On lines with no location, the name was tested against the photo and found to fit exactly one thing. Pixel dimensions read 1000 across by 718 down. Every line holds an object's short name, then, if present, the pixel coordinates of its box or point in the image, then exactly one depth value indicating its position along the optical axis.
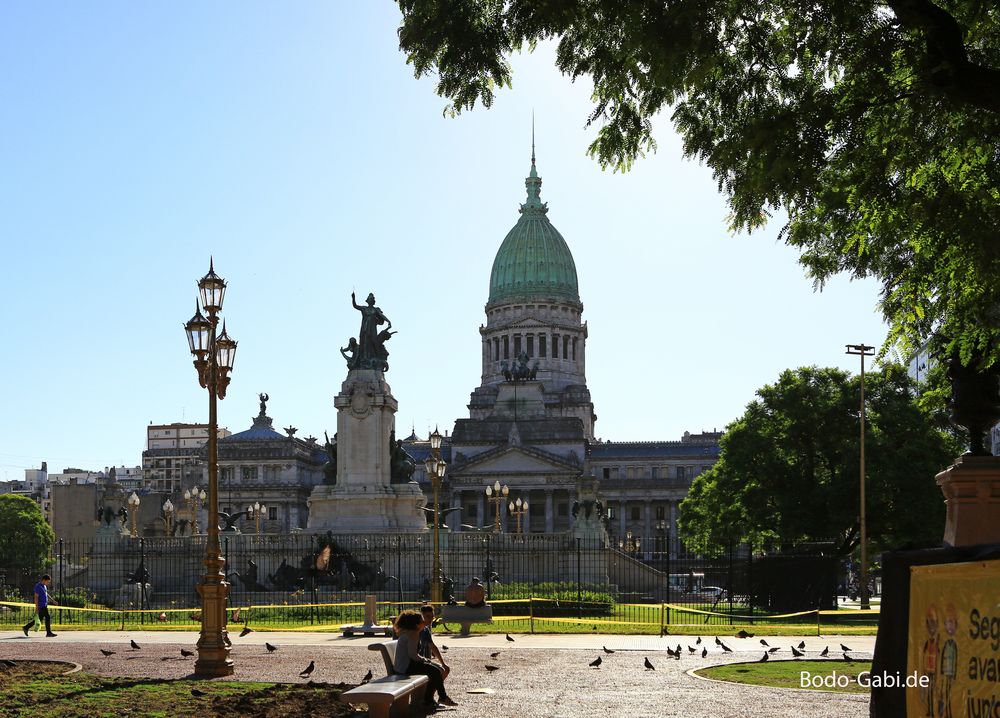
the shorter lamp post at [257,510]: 75.65
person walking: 32.22
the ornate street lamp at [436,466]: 43.06
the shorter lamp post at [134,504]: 65.19
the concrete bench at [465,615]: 31.47
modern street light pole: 50.46
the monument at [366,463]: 57.62
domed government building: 124.62
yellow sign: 9.84
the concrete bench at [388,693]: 14.65
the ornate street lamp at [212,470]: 21.05
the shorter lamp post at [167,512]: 69.86
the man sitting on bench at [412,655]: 16.52
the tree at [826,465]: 58.12
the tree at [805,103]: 13.84
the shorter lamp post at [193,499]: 75.59
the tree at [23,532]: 90.31
